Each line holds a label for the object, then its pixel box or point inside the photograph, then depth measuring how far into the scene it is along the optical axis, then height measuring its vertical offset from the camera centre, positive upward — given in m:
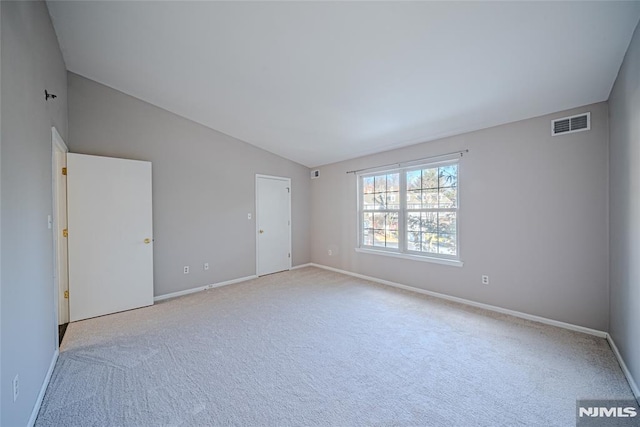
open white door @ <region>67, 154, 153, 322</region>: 3.14 -0.26
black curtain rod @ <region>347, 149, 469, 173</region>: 3.56 +0.79
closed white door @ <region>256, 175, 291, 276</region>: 5.15 -0.23
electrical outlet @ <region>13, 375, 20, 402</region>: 1.39 -0.94
